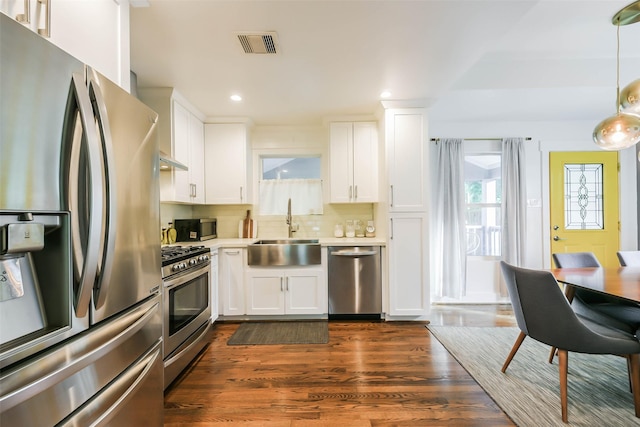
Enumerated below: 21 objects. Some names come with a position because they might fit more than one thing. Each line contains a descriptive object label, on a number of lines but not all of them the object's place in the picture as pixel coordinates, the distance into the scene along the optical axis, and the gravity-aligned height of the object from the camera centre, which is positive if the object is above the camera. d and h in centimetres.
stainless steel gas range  202 -73
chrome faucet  384 -6
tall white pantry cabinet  323 +4
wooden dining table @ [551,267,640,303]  176 -48
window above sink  400 +37
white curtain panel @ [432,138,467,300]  398 -6
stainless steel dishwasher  330 -82
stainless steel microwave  336 -15
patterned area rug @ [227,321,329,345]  280 -124
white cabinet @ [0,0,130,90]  94 +80
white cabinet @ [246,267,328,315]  328 -90
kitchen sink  325 -43
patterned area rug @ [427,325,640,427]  172 -123
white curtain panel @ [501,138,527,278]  394 +17
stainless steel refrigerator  73 -7
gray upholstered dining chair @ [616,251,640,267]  268 -43
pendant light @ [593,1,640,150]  203 +65
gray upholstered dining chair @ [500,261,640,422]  168 -72
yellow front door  403 +16
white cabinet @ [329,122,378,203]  360 +72
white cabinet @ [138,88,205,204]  279 +83
